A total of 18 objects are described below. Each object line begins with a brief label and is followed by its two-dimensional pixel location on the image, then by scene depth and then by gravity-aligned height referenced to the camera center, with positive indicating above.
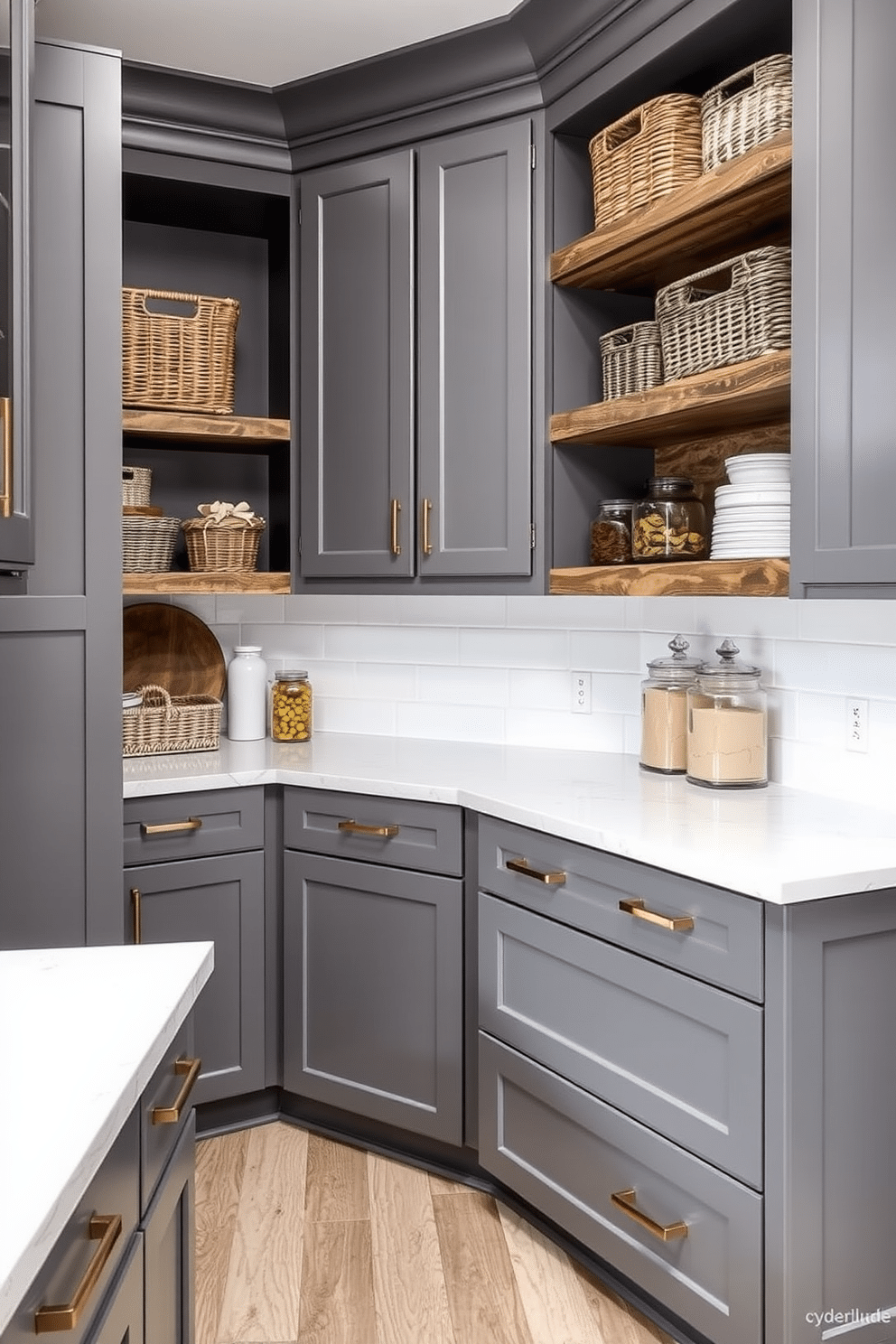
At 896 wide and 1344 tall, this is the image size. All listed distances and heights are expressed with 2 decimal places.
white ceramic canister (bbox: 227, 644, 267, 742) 3.15 -0.12
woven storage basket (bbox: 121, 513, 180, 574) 2.82 +0.29
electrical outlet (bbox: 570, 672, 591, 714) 2.96 -0.09
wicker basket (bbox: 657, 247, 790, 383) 2.01 +0.65
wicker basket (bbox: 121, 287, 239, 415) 2.79 +0.77
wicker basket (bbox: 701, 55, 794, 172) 1.98 +1.00
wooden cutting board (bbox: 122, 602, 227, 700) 3.17 +0.02
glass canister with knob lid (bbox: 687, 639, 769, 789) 2.37 -0.15
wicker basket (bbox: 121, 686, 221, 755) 2.88 -0.18
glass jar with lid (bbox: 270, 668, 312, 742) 3.14 -0.15
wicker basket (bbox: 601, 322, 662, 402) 2.40 +0.65
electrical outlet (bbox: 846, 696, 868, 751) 2.27 -0.13
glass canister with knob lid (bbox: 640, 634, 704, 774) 2.55 -0.11
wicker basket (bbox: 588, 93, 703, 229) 2.22 +1.03
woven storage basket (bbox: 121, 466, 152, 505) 2.88 +0.45
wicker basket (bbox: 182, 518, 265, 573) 2.95 +0.30
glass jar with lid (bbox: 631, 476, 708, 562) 2.38 +0.29
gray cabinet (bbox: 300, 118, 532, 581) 2.58 +0.72
